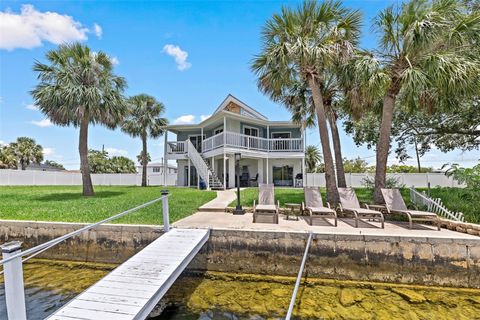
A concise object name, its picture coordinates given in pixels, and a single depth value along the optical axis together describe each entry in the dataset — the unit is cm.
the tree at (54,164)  5802
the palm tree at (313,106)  1070
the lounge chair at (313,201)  746
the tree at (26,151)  3522
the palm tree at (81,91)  1316
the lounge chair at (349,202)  709
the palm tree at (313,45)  838
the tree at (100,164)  4144
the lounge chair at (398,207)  642
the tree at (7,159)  3123
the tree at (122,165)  4340
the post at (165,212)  622
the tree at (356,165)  3094
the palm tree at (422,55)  744
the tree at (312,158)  2945
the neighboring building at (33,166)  3849
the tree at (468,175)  805
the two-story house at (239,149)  1823
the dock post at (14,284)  283
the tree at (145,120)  2378
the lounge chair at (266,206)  743
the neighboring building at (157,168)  3900
